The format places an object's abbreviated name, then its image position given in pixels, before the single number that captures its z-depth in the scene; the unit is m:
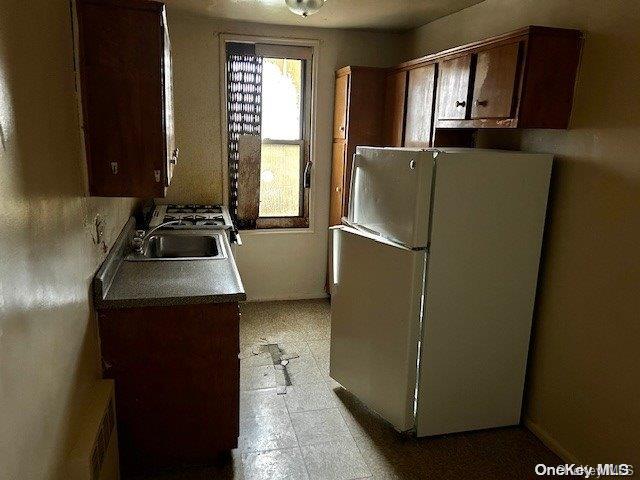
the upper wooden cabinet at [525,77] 2.12
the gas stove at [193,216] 3.24
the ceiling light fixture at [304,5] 2.61
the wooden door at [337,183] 3.95
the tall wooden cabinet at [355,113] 3.75
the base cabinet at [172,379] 1.95
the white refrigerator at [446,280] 2.21
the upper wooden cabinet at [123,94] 1.77
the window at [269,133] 3.88
